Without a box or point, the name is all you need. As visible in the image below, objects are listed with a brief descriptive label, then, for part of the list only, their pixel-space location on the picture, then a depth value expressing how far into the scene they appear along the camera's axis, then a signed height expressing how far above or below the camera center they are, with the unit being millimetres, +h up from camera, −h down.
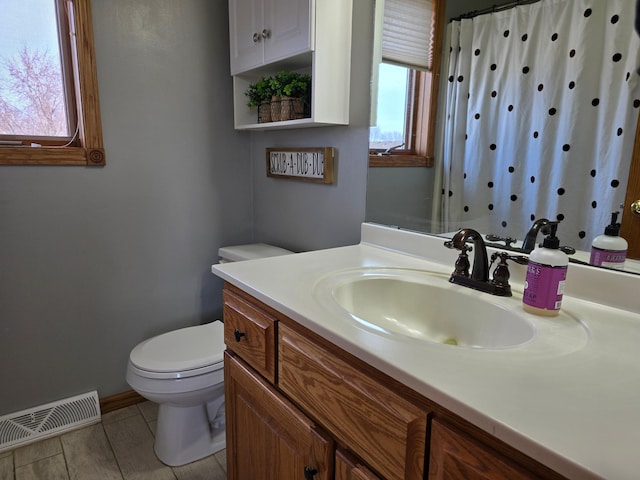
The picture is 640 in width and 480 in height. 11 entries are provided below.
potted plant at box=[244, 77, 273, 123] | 1752 +248
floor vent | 1717 -1158
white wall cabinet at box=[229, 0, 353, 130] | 1394 +394
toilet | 1521 -862
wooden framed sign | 1661 -40
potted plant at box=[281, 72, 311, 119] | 1611 +238
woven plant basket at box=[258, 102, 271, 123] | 1763 +180
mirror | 1220 -132
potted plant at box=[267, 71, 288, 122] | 1652 +254
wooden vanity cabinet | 575 -471
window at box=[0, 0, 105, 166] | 1608 +260
